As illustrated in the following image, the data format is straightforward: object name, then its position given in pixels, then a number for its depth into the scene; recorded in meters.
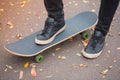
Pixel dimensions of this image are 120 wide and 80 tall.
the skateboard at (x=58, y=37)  2.04
